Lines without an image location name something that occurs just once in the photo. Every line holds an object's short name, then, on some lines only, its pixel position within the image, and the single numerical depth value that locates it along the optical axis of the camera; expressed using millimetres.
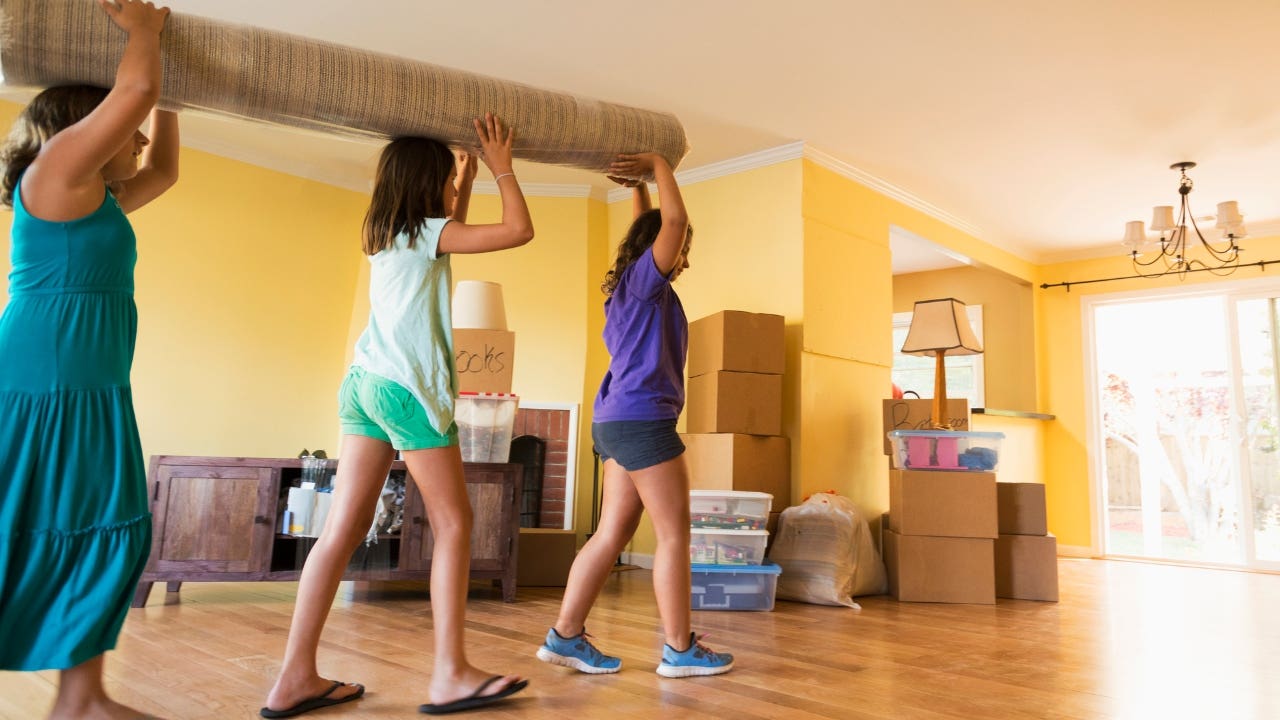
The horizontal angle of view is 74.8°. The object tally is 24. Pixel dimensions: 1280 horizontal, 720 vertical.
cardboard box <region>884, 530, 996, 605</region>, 3434
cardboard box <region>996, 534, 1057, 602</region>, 3611
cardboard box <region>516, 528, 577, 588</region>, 3543
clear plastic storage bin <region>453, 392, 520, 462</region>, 3219
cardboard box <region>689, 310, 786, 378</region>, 3672
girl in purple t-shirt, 1810
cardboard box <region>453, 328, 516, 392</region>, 3426
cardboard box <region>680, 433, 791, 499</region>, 3582
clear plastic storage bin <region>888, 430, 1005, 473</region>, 3533
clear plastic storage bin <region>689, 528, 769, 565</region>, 3166
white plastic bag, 3287
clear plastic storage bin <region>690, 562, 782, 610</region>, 3082
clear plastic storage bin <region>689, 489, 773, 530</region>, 3186
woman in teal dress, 1142
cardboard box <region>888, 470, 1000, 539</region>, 3465
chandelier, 4160
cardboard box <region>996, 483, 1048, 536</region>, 3650
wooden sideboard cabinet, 2811
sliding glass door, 5238
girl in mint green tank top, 1502
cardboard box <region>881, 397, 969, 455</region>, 4062
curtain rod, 5305
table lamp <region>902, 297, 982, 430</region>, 4031
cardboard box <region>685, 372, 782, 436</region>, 3636
